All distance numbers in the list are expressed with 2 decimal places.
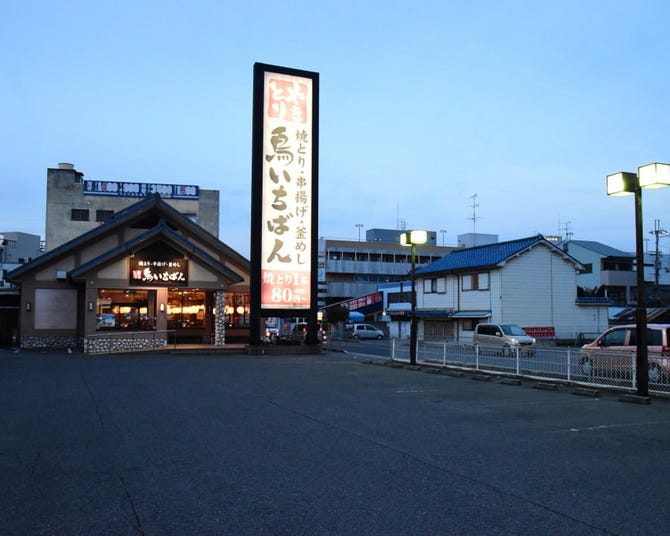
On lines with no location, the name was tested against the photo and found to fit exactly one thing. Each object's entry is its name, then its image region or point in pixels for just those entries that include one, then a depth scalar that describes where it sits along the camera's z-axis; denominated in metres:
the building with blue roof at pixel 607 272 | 56.69
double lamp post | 12.67
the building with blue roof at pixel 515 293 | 38.50
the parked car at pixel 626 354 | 13.65
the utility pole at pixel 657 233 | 59.38
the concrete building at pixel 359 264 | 78.50
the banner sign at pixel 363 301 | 62.38
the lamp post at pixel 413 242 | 20.98
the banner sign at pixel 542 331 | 38.72
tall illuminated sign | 27.20
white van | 28.57
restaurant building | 27.55
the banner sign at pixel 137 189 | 52.84
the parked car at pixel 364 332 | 53.22
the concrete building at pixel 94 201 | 51.62
